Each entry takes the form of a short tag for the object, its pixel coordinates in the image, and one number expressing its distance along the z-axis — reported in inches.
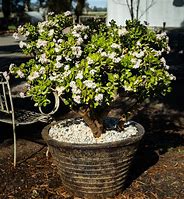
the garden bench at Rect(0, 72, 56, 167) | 121.5
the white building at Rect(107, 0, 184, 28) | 443.7
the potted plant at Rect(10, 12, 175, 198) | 90.2
